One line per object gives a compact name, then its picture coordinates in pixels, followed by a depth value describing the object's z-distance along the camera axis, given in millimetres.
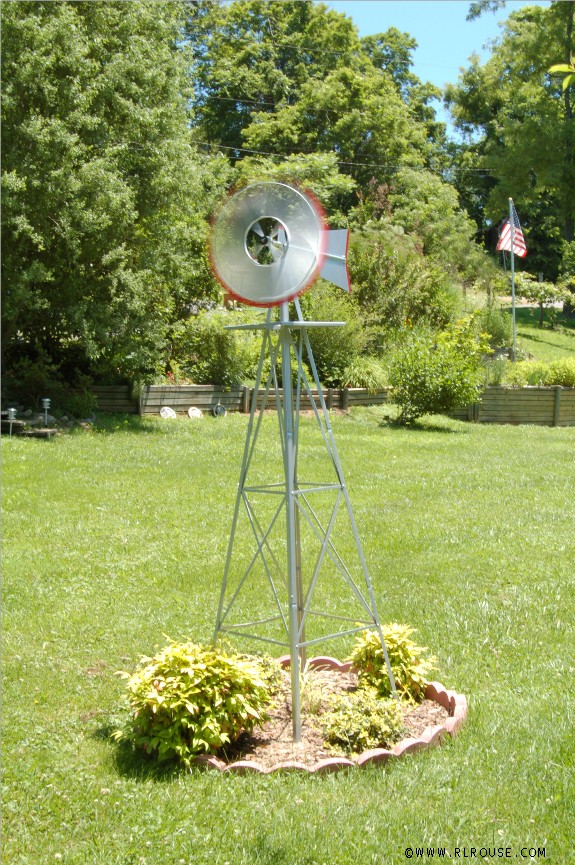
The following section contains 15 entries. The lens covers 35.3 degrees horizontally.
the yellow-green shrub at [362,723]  4012
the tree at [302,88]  32594
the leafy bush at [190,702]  3867
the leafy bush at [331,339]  16500
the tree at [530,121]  32406
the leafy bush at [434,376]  14742
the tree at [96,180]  11961
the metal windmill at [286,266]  4070
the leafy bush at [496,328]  22344
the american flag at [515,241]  21203
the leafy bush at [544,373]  17489
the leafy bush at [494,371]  17156
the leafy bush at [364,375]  16500
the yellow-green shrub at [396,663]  4461
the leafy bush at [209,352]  15539
